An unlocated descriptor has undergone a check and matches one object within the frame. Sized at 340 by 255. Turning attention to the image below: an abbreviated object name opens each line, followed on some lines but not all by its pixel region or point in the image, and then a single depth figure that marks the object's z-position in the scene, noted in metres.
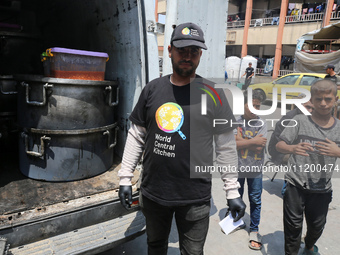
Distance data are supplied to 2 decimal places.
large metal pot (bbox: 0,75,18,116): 3.24
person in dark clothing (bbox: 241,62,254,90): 17.36
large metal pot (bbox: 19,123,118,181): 2.79
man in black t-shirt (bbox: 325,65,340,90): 6.99
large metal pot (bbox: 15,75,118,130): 2.68
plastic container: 2.68
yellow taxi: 11.45
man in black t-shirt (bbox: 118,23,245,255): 2.02
